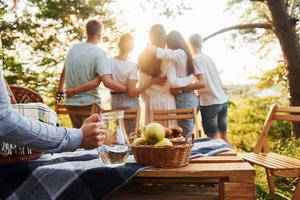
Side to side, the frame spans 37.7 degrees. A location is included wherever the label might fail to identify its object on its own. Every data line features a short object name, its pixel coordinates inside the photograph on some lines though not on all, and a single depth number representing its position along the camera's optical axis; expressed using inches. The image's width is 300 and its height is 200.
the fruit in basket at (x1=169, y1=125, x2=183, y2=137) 81.8
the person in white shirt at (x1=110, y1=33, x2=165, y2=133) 165.6
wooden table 67.1
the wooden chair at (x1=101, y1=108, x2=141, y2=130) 153.3
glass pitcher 68.5
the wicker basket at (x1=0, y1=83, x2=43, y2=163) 71.1
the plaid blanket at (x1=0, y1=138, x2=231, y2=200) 64.5
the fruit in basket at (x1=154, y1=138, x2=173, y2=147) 68.9
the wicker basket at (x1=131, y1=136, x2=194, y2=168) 68.1
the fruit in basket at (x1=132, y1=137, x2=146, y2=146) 71.2
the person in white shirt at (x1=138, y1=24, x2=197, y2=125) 167.6
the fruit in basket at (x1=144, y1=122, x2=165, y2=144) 69.4
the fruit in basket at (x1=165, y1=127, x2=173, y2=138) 80.2
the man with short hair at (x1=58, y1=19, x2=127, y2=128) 158.4
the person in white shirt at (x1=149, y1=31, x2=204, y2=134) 166.1
